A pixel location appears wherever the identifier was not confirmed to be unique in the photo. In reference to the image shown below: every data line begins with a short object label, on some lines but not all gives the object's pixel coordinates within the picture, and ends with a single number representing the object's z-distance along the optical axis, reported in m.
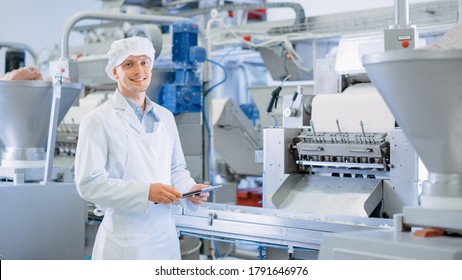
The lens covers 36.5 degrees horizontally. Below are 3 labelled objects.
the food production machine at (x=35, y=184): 3.48
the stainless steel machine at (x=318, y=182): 2.97
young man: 2.63
